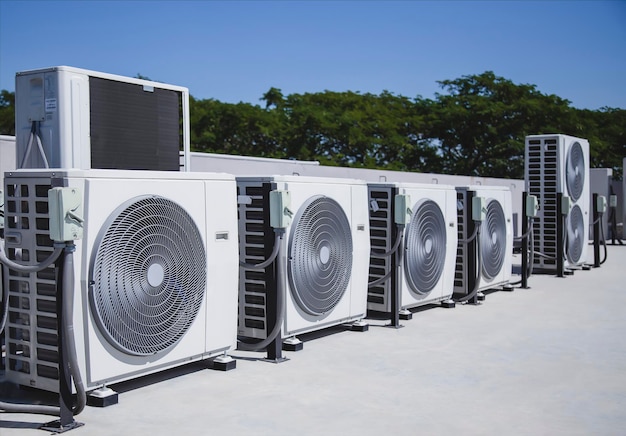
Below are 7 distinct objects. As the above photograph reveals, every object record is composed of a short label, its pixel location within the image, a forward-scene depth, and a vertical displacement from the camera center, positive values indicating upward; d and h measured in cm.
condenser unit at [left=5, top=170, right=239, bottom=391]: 429 -54
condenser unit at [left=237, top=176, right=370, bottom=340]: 587 -54
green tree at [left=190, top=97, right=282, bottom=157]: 3281 +280
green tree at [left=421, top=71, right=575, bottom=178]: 3481 +332
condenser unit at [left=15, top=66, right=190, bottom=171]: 487 +50
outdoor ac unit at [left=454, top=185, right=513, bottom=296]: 873 -64
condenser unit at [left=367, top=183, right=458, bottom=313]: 731 -58
